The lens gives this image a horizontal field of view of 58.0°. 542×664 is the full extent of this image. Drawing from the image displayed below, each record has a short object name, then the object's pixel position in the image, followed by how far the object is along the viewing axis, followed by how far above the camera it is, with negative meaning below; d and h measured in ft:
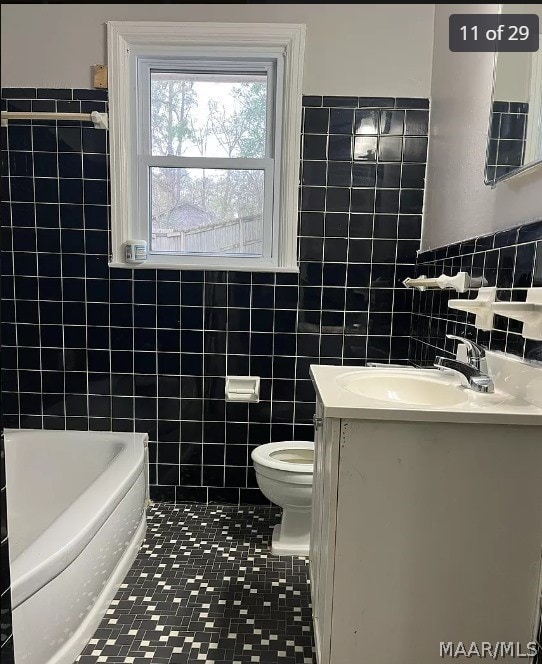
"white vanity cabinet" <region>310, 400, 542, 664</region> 3.88 -2.05
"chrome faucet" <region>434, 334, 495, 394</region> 4.58 -0.88
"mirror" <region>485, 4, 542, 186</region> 4.56 +1.73
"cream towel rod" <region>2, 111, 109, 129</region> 7.57 +2.38
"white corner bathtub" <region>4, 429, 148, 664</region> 4.50 -3.12
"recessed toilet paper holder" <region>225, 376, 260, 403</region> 8.19 -1.89
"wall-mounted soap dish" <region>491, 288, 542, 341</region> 4.02 -0.21
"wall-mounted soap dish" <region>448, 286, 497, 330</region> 4.99 -0.22
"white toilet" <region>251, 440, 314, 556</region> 6.66 -2.87
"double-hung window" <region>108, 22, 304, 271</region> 7.87 +2.11
